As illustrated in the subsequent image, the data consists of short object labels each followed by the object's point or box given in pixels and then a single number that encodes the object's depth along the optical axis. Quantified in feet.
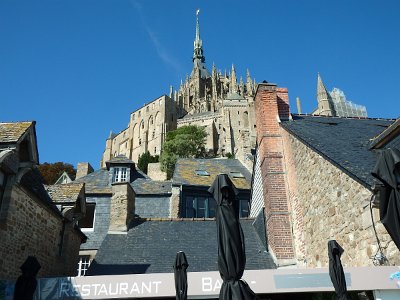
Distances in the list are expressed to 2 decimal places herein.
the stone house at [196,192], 62.44
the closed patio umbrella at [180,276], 23.89
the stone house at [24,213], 27.07
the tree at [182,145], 212.23
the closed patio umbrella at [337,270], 22.04
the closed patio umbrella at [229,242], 16.44
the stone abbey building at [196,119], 279.69
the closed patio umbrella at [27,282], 22.57
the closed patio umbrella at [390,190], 15.23
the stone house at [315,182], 24.67
